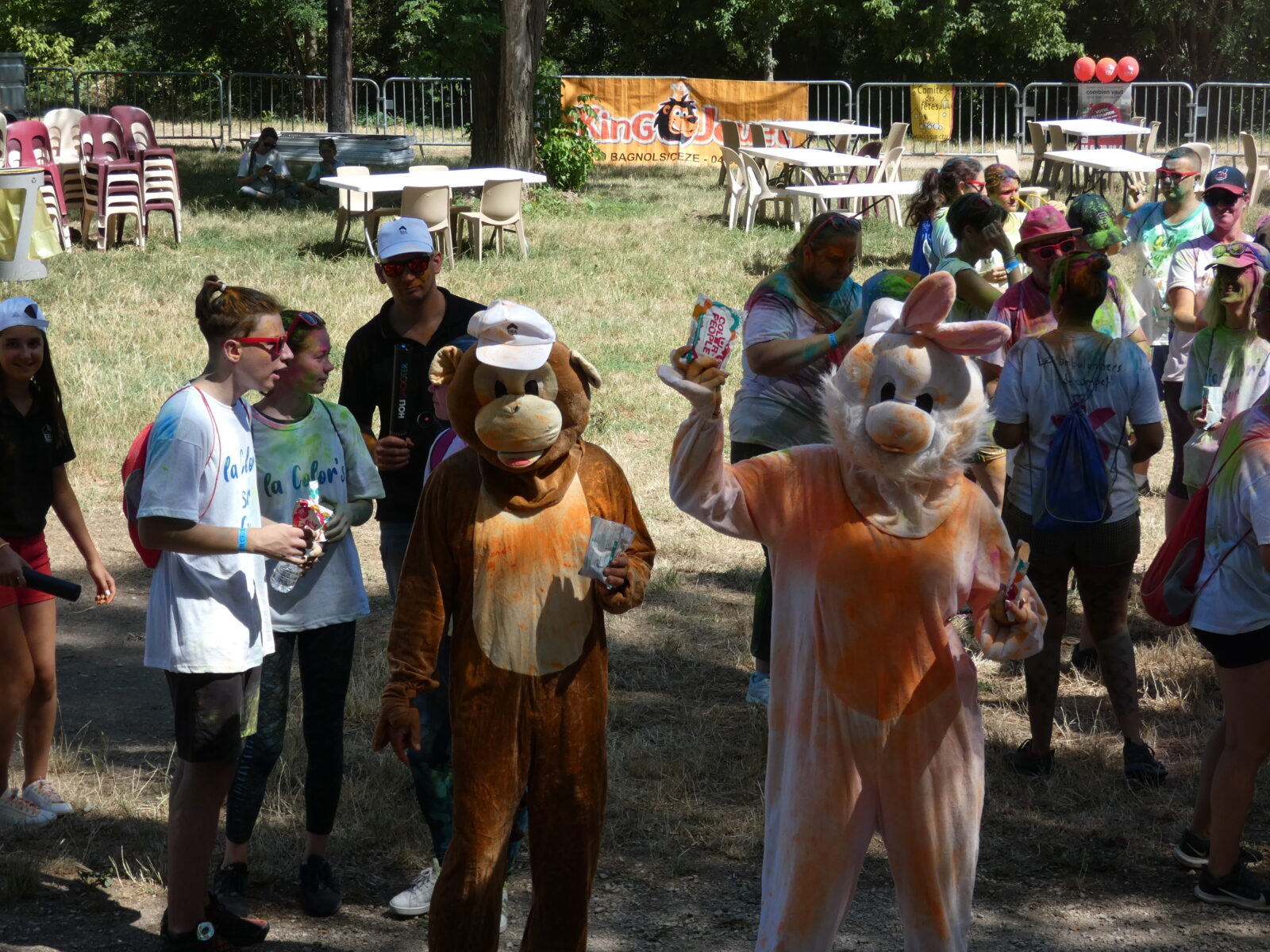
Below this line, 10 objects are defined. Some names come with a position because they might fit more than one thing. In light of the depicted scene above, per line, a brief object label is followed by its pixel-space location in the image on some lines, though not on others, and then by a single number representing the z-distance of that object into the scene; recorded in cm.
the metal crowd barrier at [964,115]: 2732
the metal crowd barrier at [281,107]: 2873
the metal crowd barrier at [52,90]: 2802
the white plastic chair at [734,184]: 1764
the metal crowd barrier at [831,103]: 2889
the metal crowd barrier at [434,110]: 2805
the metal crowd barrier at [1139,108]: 2744
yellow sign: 2739
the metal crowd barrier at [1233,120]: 2512
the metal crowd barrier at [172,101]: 2836
